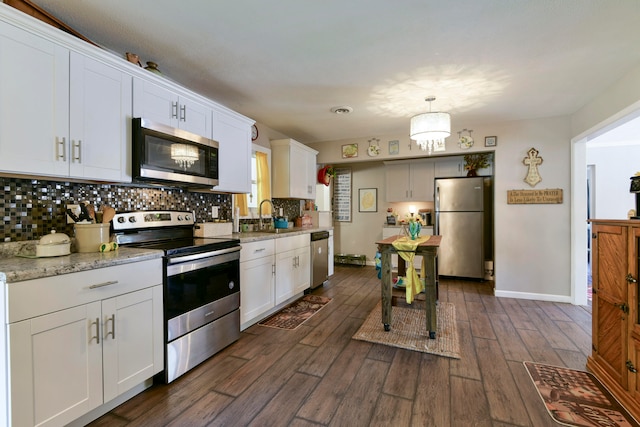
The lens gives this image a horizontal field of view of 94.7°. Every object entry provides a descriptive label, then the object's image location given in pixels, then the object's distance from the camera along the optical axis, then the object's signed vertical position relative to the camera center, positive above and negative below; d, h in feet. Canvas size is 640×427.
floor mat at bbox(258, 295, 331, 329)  10.02 -3.76
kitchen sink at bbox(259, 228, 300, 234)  12.32 -0.79
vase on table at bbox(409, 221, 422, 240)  10.43 -0.60
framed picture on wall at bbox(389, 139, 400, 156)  15.21 +3.37
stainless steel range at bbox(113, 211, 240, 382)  6.52 -1.77
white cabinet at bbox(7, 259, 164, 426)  4.21 -2.14
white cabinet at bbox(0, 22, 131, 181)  4.87 +1.91
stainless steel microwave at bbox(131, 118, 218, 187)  6.81 +1.46
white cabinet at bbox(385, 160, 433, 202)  17.28 +1.91
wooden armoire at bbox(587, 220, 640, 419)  5.65 -2.08
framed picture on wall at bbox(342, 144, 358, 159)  16.28 +3.43
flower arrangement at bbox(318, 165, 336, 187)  18.14 +2.36
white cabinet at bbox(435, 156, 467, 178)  16.66 +2.57
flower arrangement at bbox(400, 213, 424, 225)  10.99 -0.29
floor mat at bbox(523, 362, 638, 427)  5.42 -3.81
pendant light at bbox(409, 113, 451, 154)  9.25 +2.73
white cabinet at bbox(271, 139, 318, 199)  13.98 +2.12
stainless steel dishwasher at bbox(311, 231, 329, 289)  13.61 -2.22
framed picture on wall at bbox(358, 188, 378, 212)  20.22 +0.90
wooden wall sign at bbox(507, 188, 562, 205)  12.66 +0.69
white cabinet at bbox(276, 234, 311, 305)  10.90 -2.16
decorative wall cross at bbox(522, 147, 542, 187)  12.87 +2.06
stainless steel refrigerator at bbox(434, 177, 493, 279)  15.90 -0.66
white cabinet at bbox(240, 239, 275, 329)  9.00 -2.19
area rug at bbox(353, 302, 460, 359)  8.20 -3.74
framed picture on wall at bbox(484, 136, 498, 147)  13.49 +3.28
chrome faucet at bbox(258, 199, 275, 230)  12.72 +0.01
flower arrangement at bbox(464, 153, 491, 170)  16.20 +2.86
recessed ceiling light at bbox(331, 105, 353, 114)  11.54 +4.12
